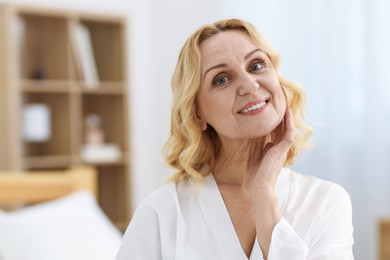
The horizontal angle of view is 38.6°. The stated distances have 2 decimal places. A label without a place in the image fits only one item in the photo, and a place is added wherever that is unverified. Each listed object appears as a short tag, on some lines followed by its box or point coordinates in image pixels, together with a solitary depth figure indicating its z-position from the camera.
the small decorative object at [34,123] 3.27
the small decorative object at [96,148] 3.49
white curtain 2.56
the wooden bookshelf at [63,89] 3.14
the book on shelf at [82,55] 3.41
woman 1.01
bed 1.84
